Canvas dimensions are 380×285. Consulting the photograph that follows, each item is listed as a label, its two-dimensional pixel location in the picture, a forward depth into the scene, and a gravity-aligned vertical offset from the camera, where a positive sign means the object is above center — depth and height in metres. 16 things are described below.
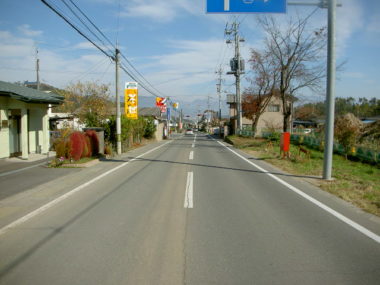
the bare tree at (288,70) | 24.89 +4.38
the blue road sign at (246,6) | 9.51 +3.53
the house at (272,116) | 61.44 +1.74
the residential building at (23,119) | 15.17 +0.17
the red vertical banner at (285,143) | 16.53 -0.94
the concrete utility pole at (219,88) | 69.25 +8.04
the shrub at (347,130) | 18.70 -0.26
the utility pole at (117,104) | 20.02 +1.22
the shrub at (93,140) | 16.77 -0.91
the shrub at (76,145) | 14.28 -0.99
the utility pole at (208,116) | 113.86 +3.07
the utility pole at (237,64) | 38.94 +7.35
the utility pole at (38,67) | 33.84 +5.90
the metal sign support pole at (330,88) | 10.16 +1.18
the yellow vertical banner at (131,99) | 22.94 +1.79
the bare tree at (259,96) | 33.53 +3.75
